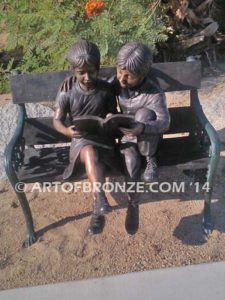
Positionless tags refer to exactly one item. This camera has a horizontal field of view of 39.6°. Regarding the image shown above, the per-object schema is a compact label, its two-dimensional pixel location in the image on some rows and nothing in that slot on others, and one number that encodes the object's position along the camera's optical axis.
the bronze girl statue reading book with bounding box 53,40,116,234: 1.89
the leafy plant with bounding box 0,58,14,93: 4.26
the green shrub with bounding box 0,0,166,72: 3.54
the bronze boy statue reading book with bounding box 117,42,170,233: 1.91
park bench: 2.16
